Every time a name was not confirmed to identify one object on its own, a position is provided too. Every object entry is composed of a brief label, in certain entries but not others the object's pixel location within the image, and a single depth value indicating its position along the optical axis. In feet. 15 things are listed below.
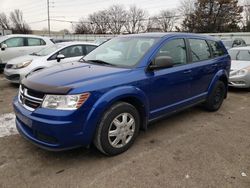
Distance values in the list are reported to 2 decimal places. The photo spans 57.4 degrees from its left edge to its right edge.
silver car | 22.01
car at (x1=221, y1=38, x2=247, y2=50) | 51.14
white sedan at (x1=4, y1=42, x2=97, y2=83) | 21.58
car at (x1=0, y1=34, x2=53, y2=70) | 29.17
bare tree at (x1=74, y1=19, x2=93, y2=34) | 218.38
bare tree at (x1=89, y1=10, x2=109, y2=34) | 215.31
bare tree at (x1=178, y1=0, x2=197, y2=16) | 156.35
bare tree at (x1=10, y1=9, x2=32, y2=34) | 229.80
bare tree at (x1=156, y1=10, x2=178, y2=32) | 173.17
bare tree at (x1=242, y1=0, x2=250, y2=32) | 133.37
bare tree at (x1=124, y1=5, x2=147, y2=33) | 196.95
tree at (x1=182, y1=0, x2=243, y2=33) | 132.98
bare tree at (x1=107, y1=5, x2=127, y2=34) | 209.56
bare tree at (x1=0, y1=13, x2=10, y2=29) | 237.04
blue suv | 8.51
